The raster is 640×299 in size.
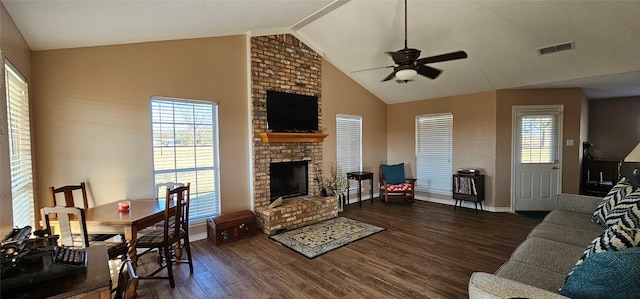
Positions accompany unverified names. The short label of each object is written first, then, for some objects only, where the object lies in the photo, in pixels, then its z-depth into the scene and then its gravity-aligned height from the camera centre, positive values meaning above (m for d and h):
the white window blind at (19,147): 2.25 -0.01
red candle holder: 2.84 -0.65
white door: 5.22 -0.35
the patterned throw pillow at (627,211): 2.10 -0.63
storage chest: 3.83 -1.21
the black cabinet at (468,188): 5.31 -0.93
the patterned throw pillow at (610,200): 2.76 -0.64
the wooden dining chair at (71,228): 2.13 -0.69
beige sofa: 1.48 -0.93
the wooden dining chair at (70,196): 2.77 -0.55
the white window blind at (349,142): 6.00 +0.00
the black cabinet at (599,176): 5.80 -0.80
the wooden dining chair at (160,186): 3.59 -0.55
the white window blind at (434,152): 6.07 -0.25
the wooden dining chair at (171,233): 2.71 -0.95
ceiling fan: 2.95 +0.91
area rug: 3.64 -1.40
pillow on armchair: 6.22 -0.72
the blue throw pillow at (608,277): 1.17 -0.63
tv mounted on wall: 4.62 +0.55
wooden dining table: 2.50 -0.70
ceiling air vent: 3.77 +1.31
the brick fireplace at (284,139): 4.42 +0.07
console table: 5.95 -0.76
